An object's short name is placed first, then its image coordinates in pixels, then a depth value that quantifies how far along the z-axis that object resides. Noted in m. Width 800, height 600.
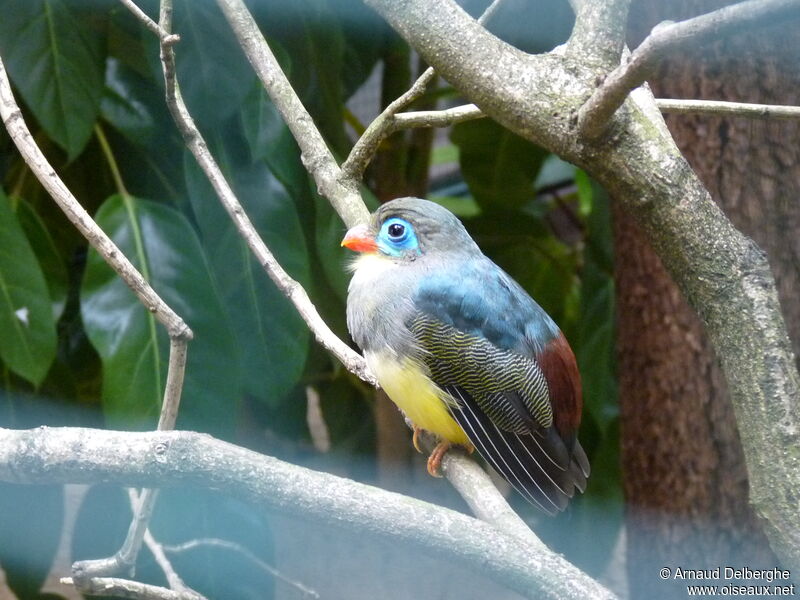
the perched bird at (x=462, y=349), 4.54
